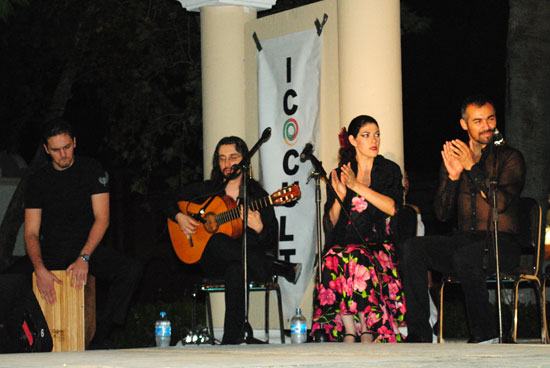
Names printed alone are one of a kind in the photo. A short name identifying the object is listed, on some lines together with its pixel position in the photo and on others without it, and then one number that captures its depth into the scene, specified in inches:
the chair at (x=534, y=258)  237.6
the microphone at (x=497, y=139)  227.6
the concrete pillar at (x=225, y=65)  330.6
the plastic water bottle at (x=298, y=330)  262.7
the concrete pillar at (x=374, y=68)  275.6
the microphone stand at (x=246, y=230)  260.8
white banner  298.7
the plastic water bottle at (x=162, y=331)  277.2
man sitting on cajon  275.3
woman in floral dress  246.8
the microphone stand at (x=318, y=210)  258.8
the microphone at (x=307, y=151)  260.9
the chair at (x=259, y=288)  278.7
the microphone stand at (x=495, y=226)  218.8
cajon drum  270.1
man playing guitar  271.7
